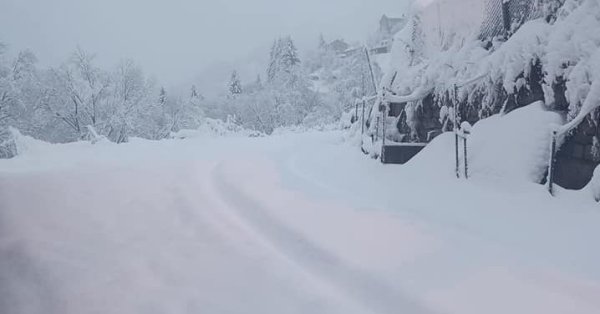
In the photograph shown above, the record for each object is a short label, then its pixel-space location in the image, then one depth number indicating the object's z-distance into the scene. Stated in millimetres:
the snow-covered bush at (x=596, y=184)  4059
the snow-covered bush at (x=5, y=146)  20427
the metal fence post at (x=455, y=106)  6355
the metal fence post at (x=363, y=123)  10138
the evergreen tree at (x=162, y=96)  37512
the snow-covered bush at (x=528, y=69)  4418
